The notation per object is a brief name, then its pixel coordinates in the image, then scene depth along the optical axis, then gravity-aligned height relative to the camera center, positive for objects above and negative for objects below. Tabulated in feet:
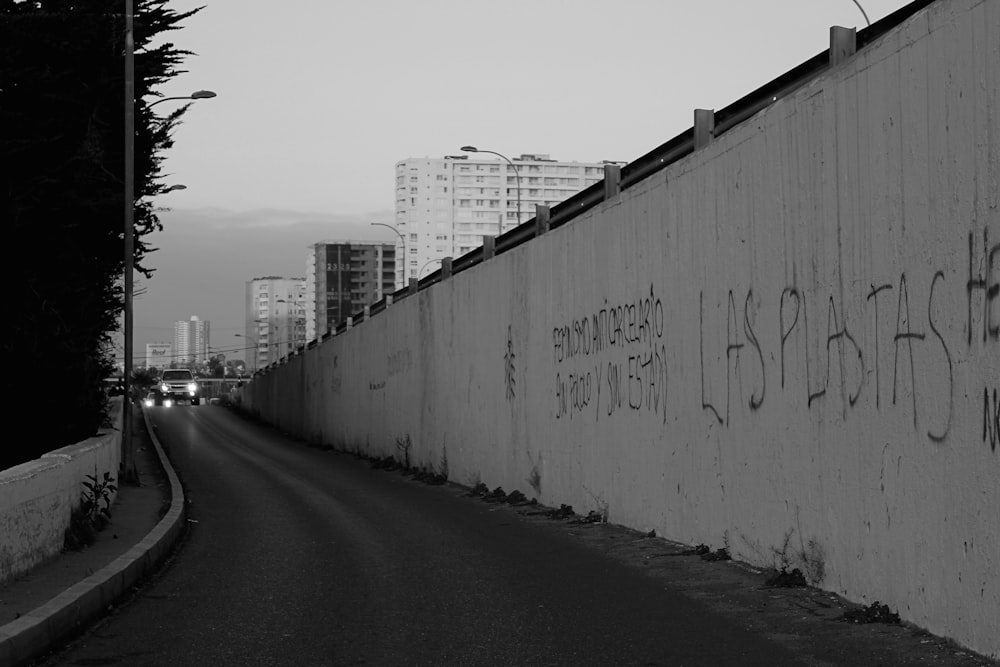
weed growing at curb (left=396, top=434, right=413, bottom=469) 89.51 -3.64
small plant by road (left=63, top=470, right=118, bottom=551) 37.68 -3.85
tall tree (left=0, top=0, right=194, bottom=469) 51.52 +13.12
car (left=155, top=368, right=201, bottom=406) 276.00 +1.94
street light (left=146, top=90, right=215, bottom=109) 80.43 +18.59
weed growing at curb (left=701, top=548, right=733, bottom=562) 37.29 -4.67
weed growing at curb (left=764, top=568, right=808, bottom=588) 31.76 -4.58
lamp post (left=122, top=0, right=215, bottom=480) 70.74 +10.09
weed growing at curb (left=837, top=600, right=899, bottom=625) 26.76 -4.64
